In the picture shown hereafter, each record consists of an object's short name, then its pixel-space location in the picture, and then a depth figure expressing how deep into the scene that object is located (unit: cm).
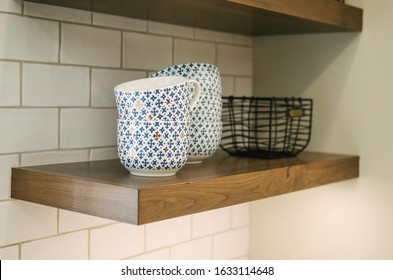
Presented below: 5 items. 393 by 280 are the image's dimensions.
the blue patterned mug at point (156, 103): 94
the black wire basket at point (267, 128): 136
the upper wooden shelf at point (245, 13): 109
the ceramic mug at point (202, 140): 116
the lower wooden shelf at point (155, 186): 88
